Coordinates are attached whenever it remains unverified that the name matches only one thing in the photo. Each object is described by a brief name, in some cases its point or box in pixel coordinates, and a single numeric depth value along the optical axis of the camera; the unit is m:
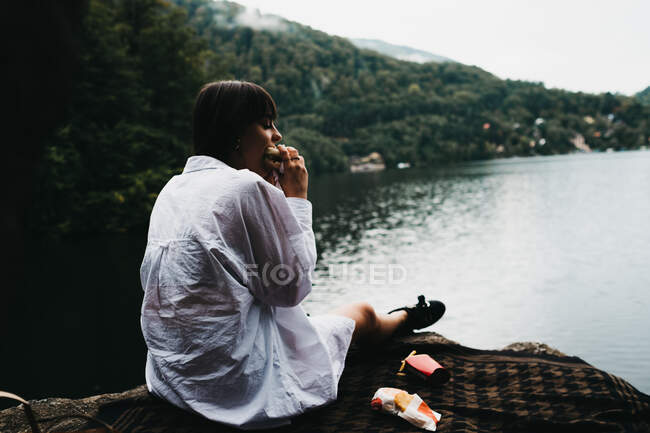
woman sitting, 1.74
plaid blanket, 2.15
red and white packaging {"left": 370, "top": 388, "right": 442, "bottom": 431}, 2.14
